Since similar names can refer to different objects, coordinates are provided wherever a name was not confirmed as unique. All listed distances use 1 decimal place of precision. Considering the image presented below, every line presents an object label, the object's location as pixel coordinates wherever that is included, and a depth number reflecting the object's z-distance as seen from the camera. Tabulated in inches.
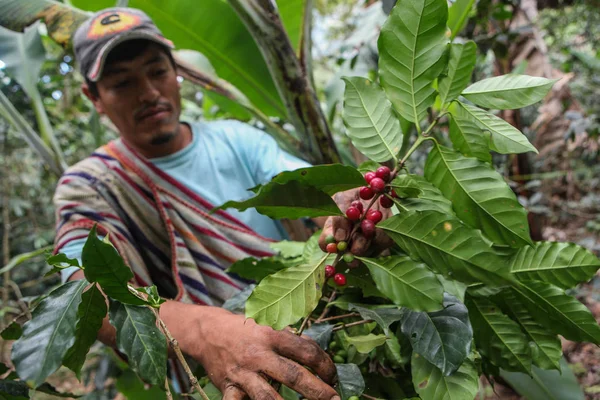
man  40.6
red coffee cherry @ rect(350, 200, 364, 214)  22.6
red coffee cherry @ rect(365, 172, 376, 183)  21.5
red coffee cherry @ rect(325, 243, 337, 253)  21.9
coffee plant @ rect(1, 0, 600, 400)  18.3
